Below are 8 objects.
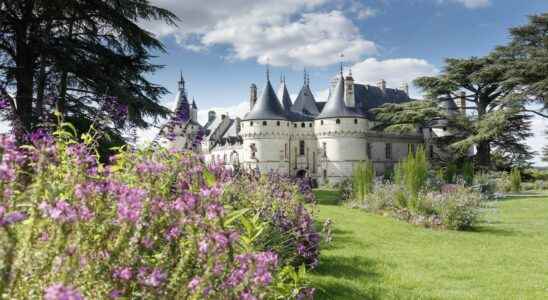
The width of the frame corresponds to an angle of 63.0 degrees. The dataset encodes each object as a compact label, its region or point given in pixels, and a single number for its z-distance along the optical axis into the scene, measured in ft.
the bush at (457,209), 35.01
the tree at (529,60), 74.90
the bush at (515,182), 75.97
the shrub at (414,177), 40.33
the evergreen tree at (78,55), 37.76
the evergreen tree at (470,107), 84.64
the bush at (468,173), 71.49
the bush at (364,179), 50.83
